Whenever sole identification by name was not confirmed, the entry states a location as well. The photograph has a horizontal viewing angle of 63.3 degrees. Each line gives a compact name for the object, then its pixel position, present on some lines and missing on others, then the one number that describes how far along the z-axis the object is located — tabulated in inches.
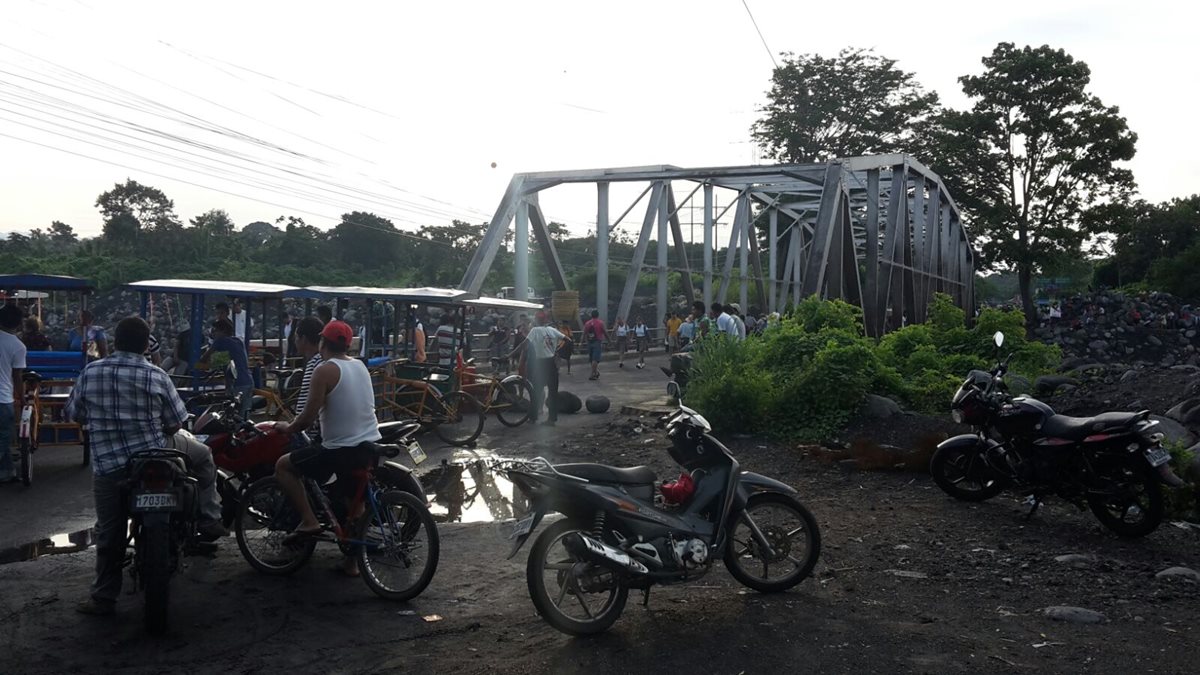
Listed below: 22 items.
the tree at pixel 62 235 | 1682.6
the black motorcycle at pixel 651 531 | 188.2
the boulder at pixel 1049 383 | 538.9
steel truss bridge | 771.4
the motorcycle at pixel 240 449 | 246.1
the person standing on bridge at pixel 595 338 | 829.2
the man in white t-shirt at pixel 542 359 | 533.0
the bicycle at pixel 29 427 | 334.3
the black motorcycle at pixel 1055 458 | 261.9
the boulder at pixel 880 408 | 433.1
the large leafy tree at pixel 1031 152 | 1359.5
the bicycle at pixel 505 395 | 501.7
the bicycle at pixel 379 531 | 209.8
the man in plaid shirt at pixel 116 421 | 195.9
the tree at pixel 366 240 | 1800.0
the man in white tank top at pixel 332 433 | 212.5
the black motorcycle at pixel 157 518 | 183.9
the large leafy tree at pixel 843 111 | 1520.7
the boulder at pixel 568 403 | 573.9
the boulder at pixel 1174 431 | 349.4
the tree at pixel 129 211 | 1555.1
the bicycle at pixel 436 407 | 463.5
